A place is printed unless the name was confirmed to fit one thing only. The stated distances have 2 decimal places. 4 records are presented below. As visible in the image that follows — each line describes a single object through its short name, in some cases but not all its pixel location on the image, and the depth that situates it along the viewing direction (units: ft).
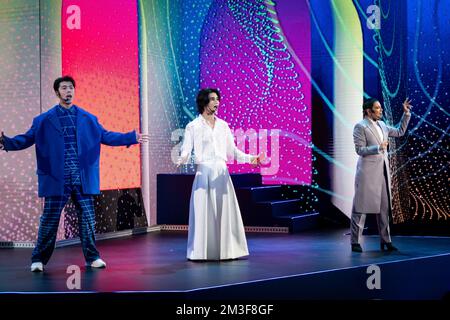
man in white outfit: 21.77
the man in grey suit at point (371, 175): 22.74
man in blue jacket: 19.60
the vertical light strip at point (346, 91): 30.42
